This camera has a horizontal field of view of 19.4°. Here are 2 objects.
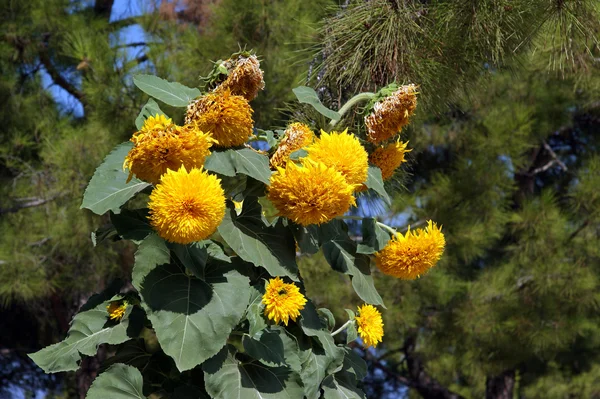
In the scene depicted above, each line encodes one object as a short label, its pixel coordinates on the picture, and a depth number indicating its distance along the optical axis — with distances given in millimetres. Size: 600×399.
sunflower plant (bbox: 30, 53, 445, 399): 2865
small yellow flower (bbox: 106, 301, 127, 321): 3044
